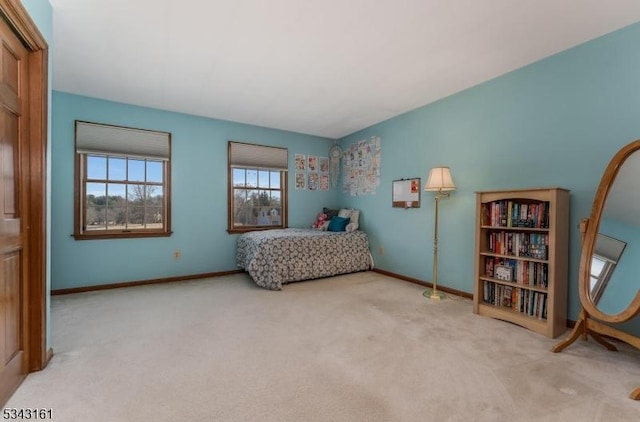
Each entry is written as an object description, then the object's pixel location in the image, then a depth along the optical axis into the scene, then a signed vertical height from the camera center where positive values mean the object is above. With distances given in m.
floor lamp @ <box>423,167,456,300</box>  3.21 +0.26
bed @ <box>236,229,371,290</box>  3.76 -0.66
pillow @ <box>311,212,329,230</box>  4.94 -0.25
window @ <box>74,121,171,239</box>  3.63 +0.35
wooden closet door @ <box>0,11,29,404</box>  1.52 -0.06
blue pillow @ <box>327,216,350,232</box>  4.73 -0.26
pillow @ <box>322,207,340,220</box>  5.16 -0.07
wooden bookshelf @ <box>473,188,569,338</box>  2.34 -0.43
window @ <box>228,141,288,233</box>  4.62 +0.36
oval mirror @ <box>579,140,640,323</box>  1.88 -0.24
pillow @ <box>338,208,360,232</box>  4.69 -0.13
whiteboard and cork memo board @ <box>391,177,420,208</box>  3.97 +0.23
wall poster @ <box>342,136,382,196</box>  4.69 +0.73
